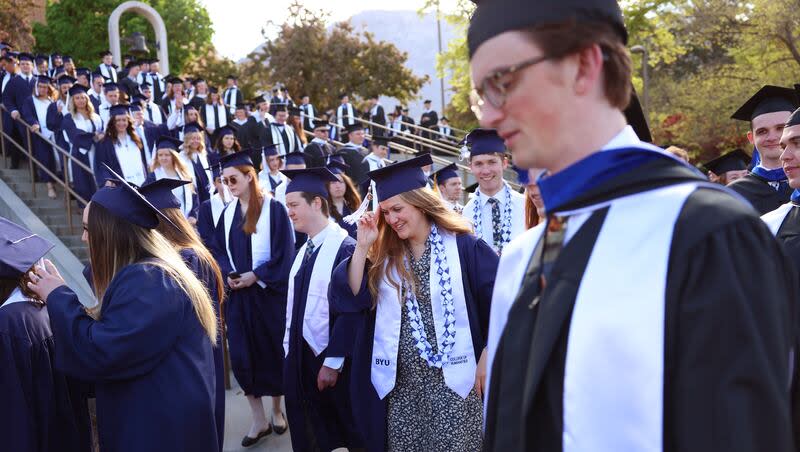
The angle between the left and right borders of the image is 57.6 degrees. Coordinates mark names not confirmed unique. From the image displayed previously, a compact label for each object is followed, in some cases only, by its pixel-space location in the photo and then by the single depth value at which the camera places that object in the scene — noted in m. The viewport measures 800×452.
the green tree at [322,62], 30.31
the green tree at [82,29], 36.66
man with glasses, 1.15
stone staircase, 10.09
